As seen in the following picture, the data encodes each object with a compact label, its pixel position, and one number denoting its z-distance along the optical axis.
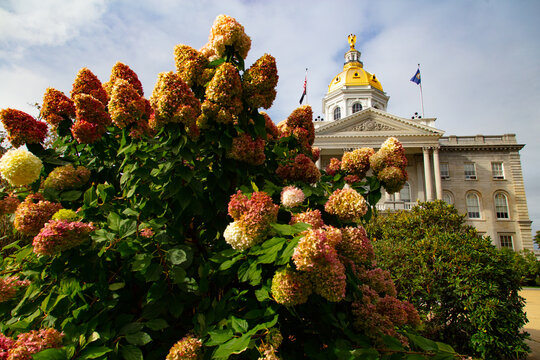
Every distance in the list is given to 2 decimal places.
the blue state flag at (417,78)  32.94
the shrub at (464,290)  4.31
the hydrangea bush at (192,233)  1.24
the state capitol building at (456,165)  31.86
